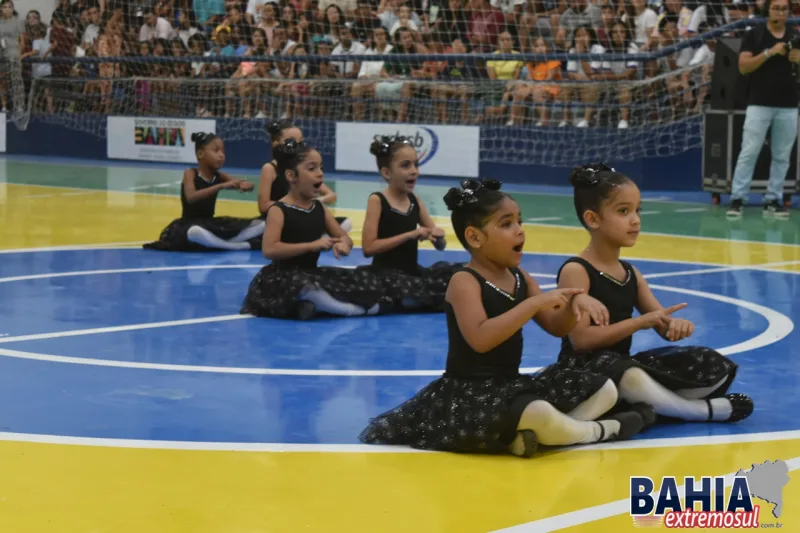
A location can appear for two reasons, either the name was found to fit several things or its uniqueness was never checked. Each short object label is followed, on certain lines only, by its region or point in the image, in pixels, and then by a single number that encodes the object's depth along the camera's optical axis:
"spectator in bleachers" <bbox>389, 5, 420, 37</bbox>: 18.36
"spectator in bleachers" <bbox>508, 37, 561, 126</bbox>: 16.52
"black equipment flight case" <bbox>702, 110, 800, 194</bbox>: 13.38
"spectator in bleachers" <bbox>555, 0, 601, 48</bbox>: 16.58
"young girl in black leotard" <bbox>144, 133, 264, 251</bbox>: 10.55
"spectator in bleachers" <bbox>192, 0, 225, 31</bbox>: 21.61
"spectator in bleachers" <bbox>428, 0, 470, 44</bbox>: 17.92
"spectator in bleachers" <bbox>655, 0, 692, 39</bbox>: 15.63
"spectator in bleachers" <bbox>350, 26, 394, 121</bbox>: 18.31
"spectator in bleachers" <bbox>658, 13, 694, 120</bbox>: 15.36
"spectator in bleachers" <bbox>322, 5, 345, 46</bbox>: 19.28
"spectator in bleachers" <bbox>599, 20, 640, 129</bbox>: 15.80
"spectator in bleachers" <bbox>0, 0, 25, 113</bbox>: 23.31
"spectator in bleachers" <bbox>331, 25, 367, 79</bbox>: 18.80
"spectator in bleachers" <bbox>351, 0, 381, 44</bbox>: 19.11
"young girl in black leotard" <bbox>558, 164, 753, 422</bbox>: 4.87
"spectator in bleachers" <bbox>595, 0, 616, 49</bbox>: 16.16
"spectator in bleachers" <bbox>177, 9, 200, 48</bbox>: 21.72
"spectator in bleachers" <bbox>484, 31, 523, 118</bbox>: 16.98
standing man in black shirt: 12.00
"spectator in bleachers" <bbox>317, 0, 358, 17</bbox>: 19.72
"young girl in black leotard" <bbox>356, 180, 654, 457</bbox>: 4.46
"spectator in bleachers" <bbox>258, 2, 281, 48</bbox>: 20.03
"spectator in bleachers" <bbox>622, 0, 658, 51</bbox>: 15.87
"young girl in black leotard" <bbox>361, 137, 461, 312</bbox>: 7.59
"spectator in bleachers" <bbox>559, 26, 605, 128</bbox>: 16.03
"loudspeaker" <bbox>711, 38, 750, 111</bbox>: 13.26
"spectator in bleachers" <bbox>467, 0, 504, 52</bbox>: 17.47
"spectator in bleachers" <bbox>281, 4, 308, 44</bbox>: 19.61
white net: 15.70
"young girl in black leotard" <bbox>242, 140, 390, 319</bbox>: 7.46
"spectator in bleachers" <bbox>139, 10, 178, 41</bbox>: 21.81
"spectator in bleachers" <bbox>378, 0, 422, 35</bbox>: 18.88
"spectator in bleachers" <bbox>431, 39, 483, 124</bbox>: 17.36
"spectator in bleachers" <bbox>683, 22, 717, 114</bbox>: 14.97
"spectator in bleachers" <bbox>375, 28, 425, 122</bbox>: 17.89
